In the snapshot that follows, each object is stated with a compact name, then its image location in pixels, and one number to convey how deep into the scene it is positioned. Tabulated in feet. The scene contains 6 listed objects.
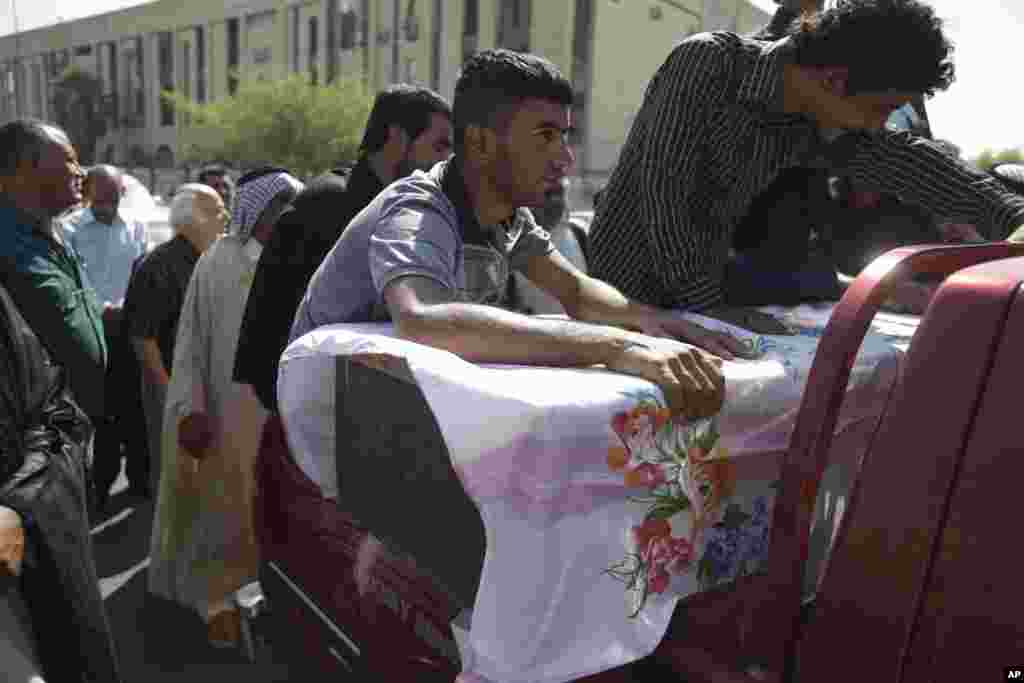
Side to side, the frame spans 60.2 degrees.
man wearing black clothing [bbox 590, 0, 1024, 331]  5.96
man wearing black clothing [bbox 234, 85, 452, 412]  8.51
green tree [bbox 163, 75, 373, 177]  122.42
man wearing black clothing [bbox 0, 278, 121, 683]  5.48
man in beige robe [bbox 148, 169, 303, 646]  9.99
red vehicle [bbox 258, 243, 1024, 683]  3.36
